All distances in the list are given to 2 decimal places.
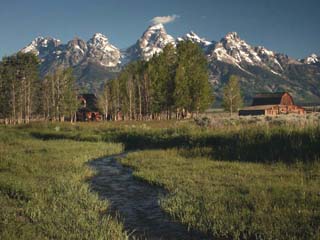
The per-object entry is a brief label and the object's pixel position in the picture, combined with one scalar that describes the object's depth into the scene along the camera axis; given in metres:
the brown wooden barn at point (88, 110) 128.12
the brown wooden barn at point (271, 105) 121.75
